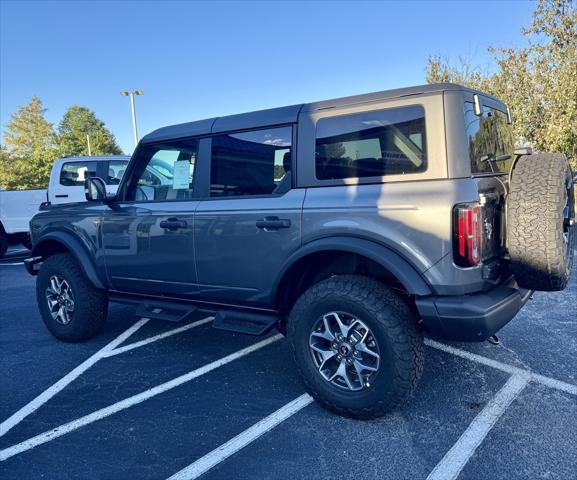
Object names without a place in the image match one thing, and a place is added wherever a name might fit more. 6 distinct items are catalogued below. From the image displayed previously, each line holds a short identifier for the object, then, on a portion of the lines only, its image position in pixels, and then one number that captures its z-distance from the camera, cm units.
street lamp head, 3238
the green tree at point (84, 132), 5250
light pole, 3140
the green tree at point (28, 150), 3403
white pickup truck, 978
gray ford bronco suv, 256
